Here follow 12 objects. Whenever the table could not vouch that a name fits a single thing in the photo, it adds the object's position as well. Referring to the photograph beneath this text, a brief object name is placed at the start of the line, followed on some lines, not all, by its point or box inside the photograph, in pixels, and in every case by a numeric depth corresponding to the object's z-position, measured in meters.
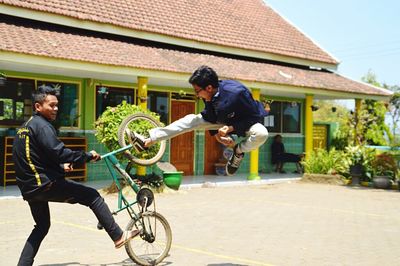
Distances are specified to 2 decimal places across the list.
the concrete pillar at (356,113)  21.12
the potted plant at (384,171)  17.45
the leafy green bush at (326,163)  18.64
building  14.46
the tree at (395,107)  31.35
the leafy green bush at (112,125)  12.93
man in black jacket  5.58
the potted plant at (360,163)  17.98
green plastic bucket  14.67
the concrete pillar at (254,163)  18.14
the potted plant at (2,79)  12.93
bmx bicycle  6.46
